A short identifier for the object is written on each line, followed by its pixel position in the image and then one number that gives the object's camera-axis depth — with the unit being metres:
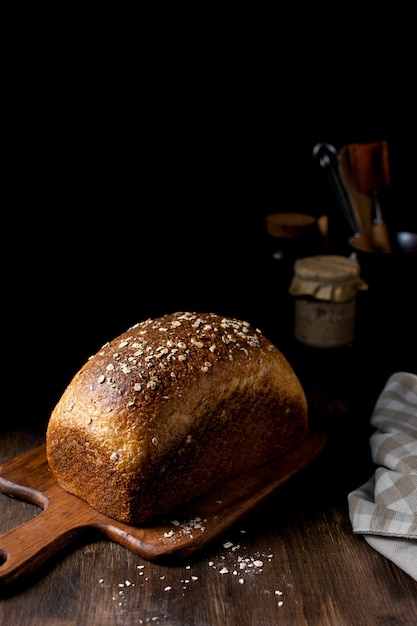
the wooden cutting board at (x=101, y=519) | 1.29
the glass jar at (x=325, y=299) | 2.06
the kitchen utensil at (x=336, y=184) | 2.27
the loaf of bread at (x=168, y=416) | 1.36
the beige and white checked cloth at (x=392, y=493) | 1.33
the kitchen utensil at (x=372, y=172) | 2.24
